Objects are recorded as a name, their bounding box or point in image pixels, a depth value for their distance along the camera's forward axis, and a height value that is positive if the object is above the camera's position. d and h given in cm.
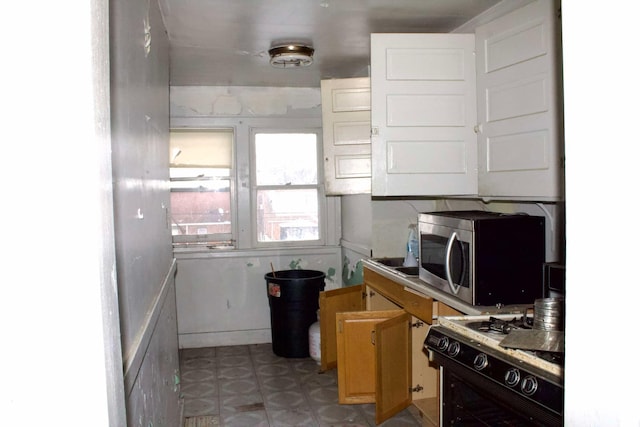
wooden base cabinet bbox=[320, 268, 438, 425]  309 -94
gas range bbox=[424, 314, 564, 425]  164 -60
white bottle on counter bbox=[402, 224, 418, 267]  377 -39
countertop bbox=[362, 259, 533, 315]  254 -51
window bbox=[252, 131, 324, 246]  505 +10
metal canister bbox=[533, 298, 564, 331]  188 -41
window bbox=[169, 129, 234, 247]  492 +14
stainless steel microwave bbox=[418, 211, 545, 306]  260 -31
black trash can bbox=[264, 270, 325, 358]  452 -91
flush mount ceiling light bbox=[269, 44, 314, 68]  362 +96
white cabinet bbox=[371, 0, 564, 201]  284 +45
